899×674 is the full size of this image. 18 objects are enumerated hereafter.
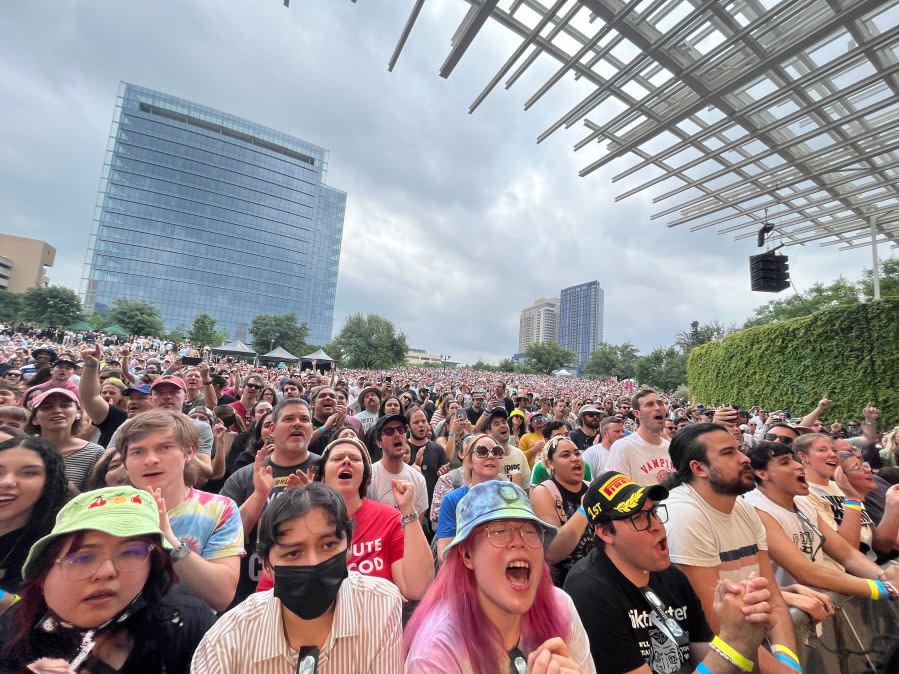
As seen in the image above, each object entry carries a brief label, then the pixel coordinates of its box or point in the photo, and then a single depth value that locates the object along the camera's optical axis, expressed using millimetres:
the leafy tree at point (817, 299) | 26156
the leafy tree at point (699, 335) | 51219
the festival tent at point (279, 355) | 28016
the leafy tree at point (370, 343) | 44688
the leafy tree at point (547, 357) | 60875
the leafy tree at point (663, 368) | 44500
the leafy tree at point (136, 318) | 39250
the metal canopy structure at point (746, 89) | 5191
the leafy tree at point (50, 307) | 35844
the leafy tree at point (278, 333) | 57375
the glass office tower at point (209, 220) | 75688
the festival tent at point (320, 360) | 25072
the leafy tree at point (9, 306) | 43938
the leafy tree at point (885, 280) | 21269
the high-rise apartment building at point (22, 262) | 76375
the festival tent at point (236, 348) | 23984
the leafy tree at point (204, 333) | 45916
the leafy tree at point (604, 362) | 56344
